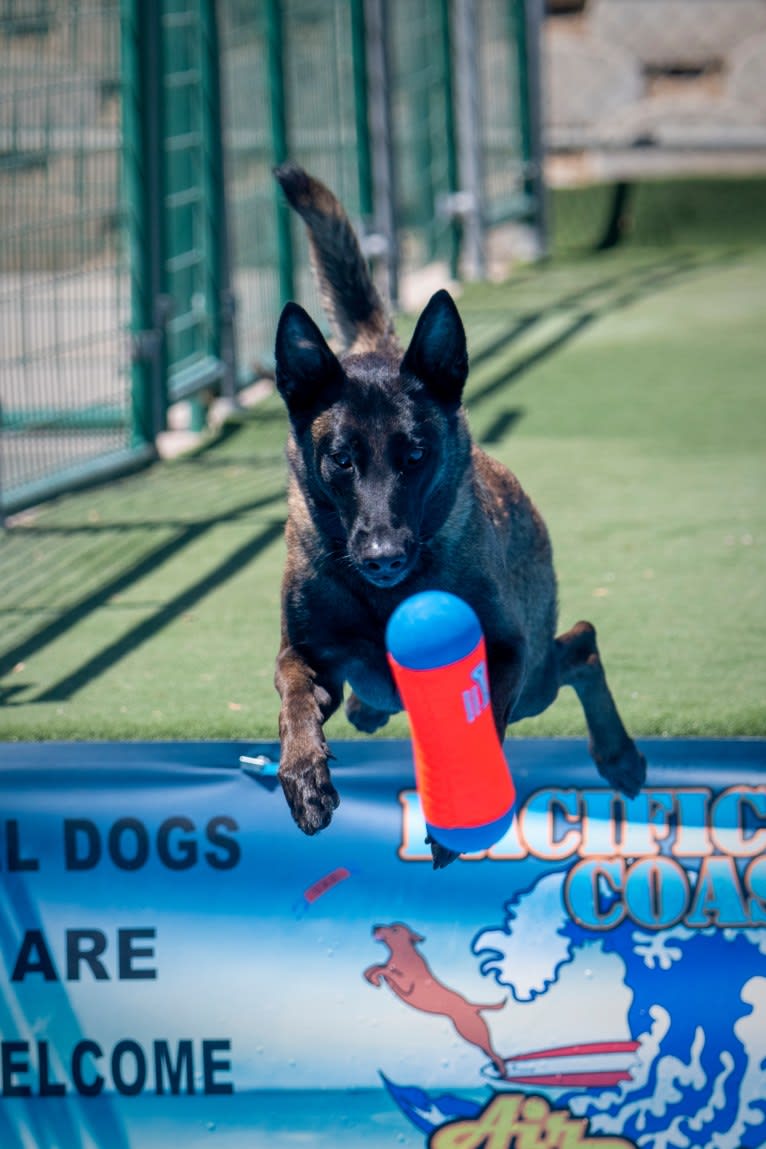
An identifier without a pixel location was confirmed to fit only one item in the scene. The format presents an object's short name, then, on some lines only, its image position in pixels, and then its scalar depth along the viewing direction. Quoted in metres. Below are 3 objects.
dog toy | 6.10
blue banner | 7.40
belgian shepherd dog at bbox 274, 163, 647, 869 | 6.74
